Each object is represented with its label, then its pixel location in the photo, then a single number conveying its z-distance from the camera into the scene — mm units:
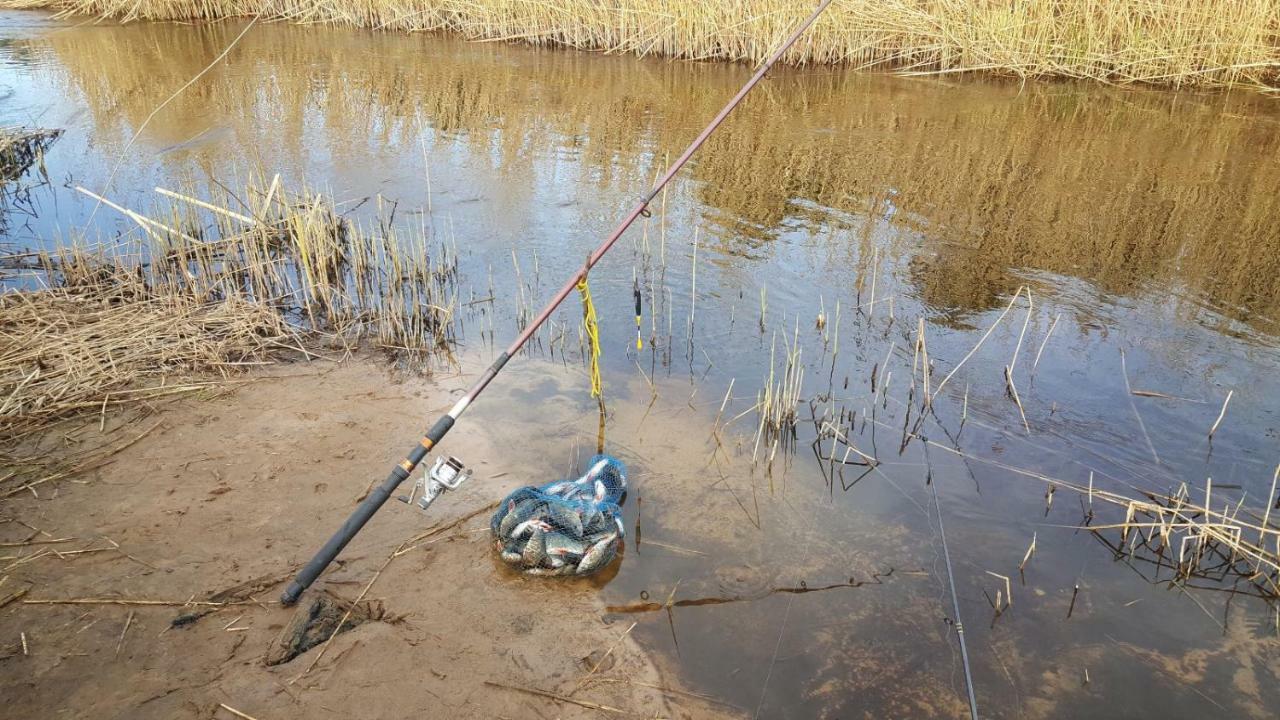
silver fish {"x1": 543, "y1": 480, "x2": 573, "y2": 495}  4074
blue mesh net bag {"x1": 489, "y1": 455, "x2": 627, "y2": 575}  3738
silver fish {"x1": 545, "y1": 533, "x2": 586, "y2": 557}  3727
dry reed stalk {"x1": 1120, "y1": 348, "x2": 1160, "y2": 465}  4834
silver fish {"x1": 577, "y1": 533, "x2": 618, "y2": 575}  3752
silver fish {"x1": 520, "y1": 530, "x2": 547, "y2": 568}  3717
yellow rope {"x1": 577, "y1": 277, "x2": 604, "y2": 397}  4316
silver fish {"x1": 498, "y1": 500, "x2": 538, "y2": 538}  3799
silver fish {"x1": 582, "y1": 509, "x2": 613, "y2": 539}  3805
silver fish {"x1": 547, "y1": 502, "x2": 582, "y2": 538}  3785
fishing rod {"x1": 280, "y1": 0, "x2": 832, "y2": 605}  3229
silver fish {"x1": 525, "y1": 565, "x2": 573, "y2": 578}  3760
